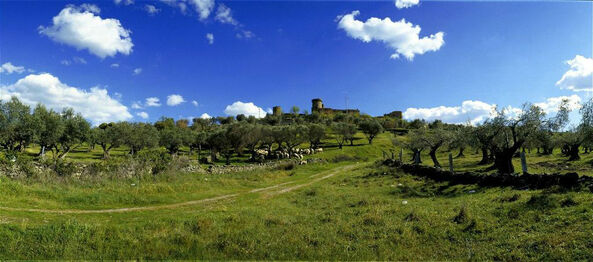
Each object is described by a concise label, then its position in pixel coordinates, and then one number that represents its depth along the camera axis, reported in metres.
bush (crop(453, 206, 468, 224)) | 11.09
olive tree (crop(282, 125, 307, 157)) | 72.06
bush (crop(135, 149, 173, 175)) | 28.22
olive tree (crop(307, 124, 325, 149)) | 76.00
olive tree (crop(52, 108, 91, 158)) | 51.06
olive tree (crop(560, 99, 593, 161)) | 27.50
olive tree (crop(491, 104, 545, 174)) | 29.19
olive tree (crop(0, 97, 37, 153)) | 41.75
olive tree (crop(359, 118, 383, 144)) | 89.31
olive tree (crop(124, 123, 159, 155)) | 70.69
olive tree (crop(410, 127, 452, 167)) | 41.57
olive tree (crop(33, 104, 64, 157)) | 44.91
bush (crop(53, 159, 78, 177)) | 22.16
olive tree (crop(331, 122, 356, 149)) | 85.31
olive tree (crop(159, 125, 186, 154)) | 76.31
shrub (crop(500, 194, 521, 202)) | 12.84
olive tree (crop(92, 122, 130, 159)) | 65.69
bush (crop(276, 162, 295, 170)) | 44.89
